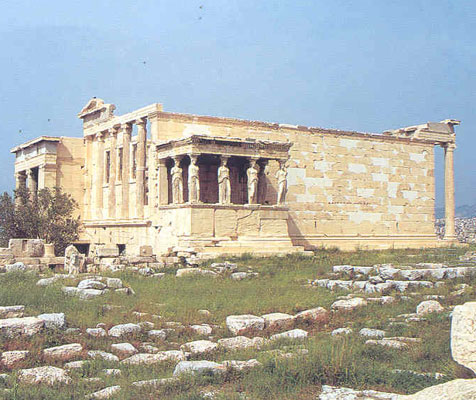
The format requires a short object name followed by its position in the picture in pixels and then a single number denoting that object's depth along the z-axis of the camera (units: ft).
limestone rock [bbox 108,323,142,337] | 31.78
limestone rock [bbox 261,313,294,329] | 33.71
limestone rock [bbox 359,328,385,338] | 29.67
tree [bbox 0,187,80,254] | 84.12
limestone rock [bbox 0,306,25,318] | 33.29
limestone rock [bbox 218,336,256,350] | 29.07
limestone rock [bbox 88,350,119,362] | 26.92
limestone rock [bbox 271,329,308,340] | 29.99
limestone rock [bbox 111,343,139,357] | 28.48
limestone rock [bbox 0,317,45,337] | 29.00
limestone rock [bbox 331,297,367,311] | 37.26
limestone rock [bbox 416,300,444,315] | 34.37
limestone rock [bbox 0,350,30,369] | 25.66
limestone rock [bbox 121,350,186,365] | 26.48
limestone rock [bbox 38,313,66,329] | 30.78
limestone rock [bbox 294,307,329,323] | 34.65
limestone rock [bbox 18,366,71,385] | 23.26
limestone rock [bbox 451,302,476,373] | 20.21
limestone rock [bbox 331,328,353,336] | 30.37
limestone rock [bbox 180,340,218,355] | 28.14
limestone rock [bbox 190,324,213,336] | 32.50
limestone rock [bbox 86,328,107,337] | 31.45
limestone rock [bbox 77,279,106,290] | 43.54
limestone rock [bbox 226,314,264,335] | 32.50
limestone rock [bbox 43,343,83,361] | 27.14
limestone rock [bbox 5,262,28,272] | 55.62
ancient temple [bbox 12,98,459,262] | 70.64
